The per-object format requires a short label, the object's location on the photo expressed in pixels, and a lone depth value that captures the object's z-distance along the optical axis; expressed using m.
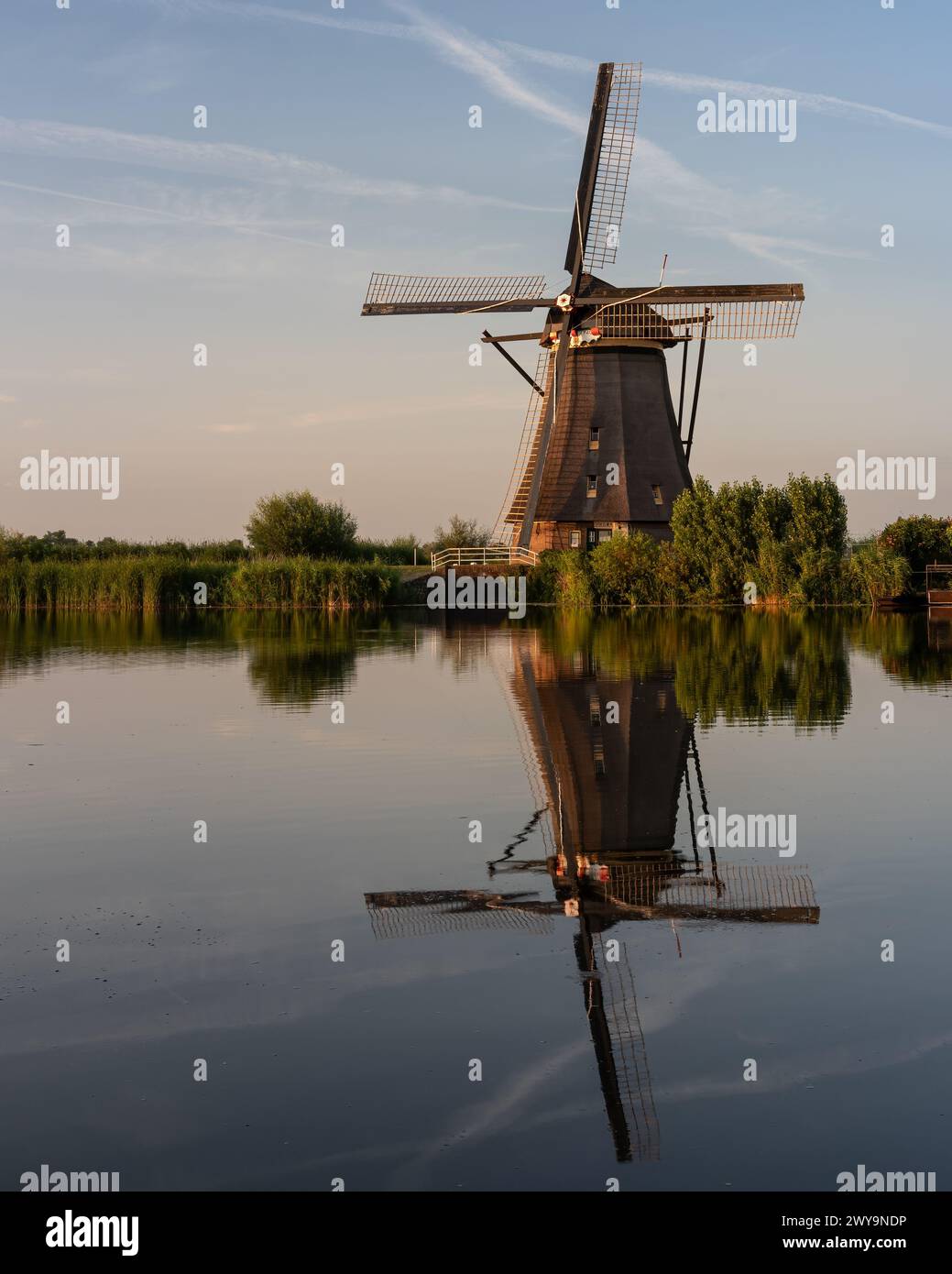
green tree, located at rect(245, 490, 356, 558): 61.66
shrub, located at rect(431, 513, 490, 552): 60.66
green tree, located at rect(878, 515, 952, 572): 47.66
